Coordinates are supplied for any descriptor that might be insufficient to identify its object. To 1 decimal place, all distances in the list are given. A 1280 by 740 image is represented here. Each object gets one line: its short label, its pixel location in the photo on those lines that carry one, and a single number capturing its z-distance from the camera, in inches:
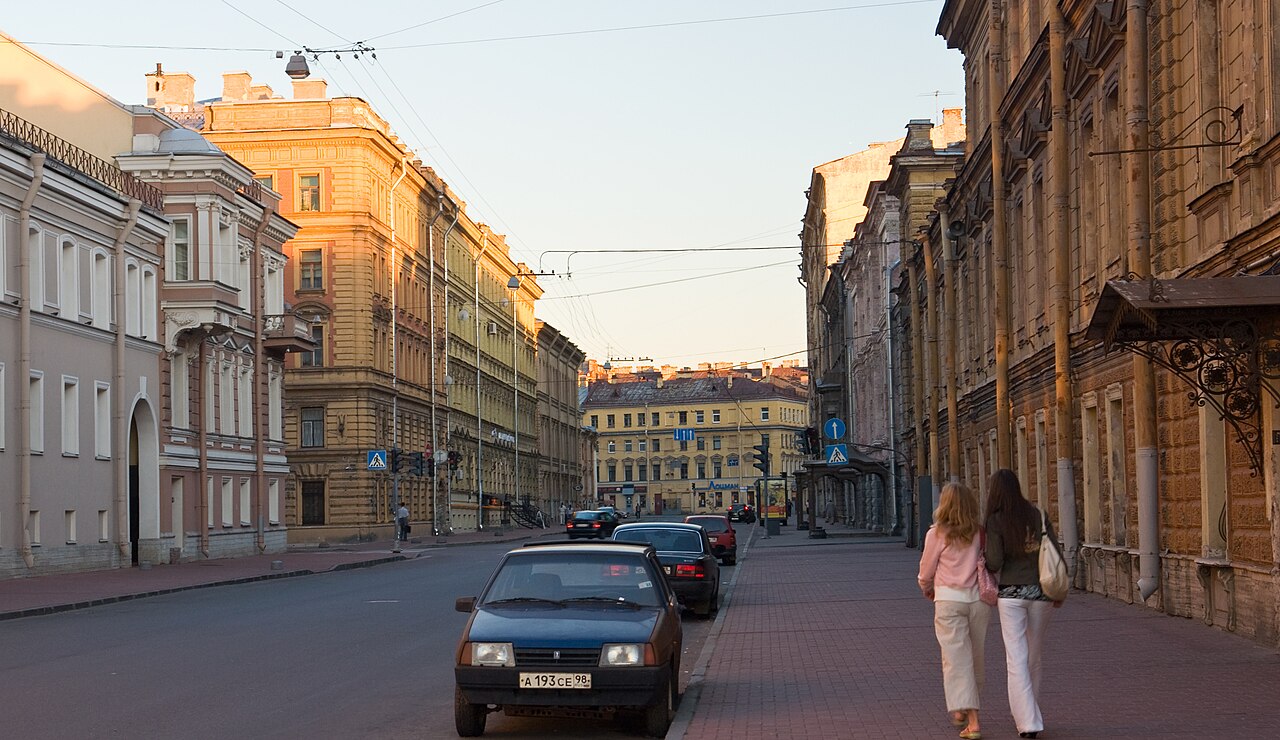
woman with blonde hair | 399.5
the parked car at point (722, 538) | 1553.9
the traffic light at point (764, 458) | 2324.1
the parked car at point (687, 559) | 885.2
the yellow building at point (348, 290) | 2706.7
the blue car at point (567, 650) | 426.0
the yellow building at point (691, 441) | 6441.9
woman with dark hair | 395.5
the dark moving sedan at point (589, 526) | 2438.6
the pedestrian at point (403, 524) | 2432.6
